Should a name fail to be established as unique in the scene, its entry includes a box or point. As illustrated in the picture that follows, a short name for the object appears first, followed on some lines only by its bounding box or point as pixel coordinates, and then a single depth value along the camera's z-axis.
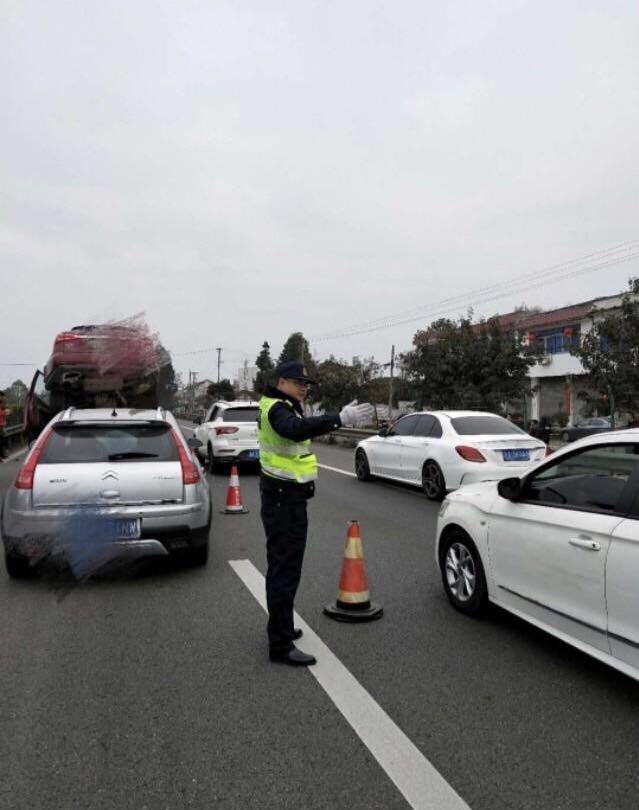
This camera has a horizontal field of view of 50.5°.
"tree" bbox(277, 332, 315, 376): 80.51
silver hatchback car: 5.50
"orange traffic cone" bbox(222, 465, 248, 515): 9.69
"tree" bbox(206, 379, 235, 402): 95.81
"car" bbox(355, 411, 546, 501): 10.08
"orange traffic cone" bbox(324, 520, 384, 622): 4.78
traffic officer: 4.00
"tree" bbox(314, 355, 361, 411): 47.50
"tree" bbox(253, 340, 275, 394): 95.25
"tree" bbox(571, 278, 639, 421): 15.95
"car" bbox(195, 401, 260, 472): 14.78
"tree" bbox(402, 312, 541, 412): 22.92
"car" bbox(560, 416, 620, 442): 22.19
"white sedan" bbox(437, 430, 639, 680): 3.39
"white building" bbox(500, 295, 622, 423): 37.88
